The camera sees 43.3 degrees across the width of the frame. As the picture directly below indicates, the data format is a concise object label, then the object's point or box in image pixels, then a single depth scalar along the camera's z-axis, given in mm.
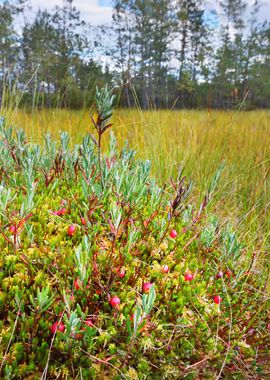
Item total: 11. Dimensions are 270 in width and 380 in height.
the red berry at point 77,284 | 422
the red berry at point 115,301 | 443
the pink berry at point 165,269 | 525
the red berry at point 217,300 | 525
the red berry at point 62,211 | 601
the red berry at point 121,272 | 478
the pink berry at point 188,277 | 526
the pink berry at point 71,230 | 552
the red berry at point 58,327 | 403
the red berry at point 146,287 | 478
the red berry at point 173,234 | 604
